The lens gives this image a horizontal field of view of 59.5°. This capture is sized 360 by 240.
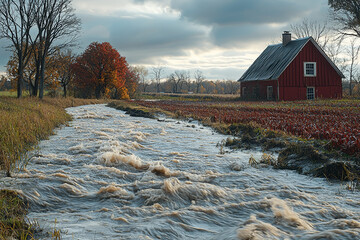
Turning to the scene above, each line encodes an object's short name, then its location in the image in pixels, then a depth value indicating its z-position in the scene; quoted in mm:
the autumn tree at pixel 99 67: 48656
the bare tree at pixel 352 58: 58375
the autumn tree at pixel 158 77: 139362
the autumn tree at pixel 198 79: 146000
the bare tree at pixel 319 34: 57150
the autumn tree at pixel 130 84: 62128
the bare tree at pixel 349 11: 34916
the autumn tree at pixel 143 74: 137925
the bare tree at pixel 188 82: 135950
